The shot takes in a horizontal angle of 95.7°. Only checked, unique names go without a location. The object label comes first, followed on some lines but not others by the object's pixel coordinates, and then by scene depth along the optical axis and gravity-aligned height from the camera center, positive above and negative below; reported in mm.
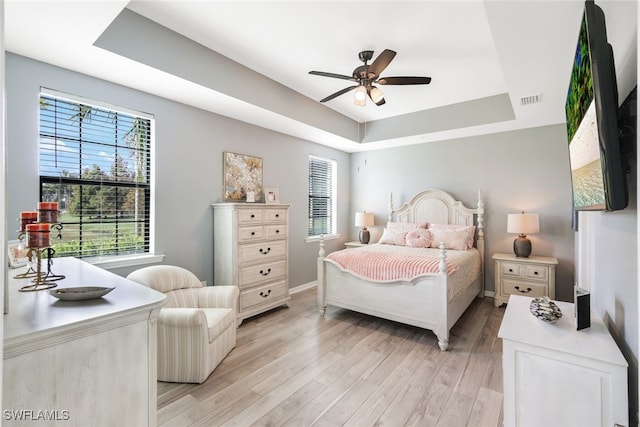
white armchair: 2168 -882
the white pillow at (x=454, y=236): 4090 -330
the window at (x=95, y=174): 2381 +374
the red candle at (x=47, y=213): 1443 +13
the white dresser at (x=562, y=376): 1176 -720
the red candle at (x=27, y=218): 1511 -13
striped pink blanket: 2961 -549
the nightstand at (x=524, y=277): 3594 -821
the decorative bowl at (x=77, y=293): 1125 -309
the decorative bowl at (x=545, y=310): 1521 -529
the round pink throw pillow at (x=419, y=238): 4258 -369
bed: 2797 -782
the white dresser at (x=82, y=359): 871 -481
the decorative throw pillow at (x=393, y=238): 4516 -386
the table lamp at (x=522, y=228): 3729 -196
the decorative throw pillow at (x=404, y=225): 4641 -199
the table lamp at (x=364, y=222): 5207 -151
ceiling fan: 2580 +1265
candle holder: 1268 -314
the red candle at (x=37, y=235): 1281 -88
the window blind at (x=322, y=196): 5023 +327
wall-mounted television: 1026 +362
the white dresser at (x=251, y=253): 3242 -460
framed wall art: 3611 +495
